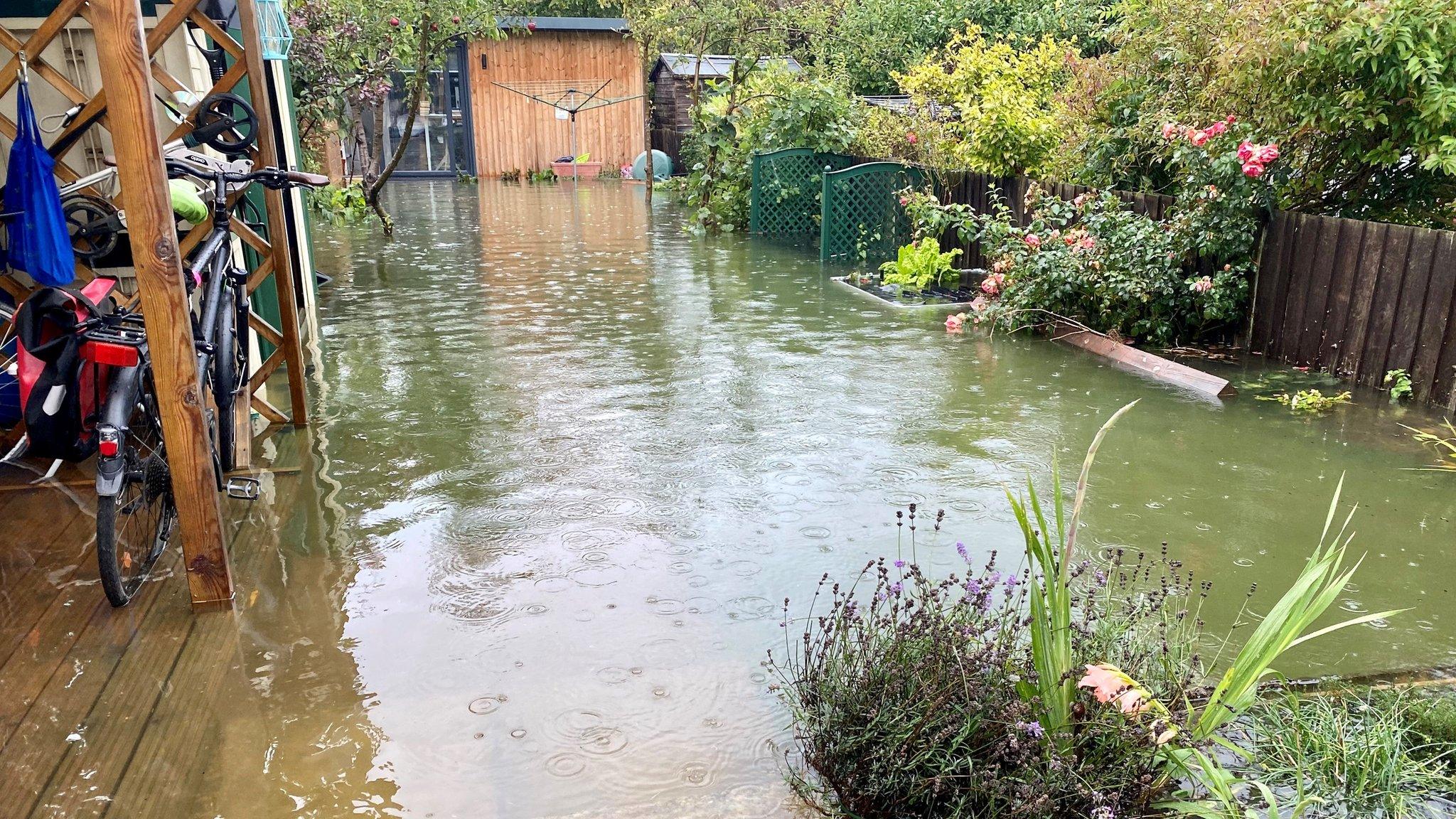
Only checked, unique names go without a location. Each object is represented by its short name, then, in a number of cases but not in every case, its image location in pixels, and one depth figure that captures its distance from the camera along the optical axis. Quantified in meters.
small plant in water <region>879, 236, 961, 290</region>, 9.66
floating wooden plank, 6.07
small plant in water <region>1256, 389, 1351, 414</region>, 5.70
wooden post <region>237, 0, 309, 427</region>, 4.65
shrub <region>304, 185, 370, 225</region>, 13.69
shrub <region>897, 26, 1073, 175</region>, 9.45
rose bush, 6.70
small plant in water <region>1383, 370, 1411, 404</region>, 5.76
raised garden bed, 9.00
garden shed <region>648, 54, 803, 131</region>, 19.53
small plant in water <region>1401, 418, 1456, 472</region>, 4.85
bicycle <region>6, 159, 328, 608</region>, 3.28
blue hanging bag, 3.85
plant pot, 22.55
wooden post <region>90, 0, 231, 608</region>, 2.97
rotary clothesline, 22.41
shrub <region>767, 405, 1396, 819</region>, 2.24
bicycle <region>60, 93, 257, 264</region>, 4.31
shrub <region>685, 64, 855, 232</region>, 12.70
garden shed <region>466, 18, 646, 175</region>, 22.23
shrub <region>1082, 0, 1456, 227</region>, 5.68
